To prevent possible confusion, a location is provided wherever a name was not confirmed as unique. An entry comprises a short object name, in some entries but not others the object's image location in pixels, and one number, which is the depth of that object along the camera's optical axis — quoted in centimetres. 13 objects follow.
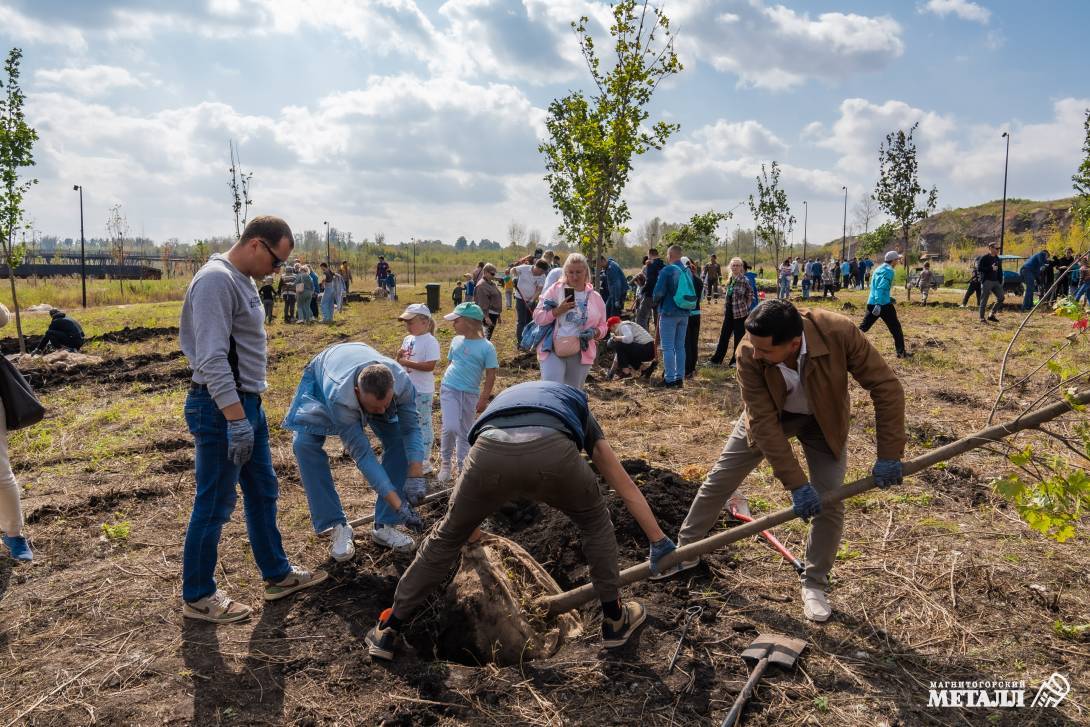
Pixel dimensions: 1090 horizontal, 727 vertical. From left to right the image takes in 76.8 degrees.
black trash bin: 2372
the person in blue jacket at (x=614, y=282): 1252
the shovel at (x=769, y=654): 324
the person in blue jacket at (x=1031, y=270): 1715
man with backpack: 921
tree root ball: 381
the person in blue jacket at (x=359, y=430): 395
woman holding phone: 613
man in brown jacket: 326
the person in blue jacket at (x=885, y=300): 1055
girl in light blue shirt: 567
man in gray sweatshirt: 344
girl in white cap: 580
